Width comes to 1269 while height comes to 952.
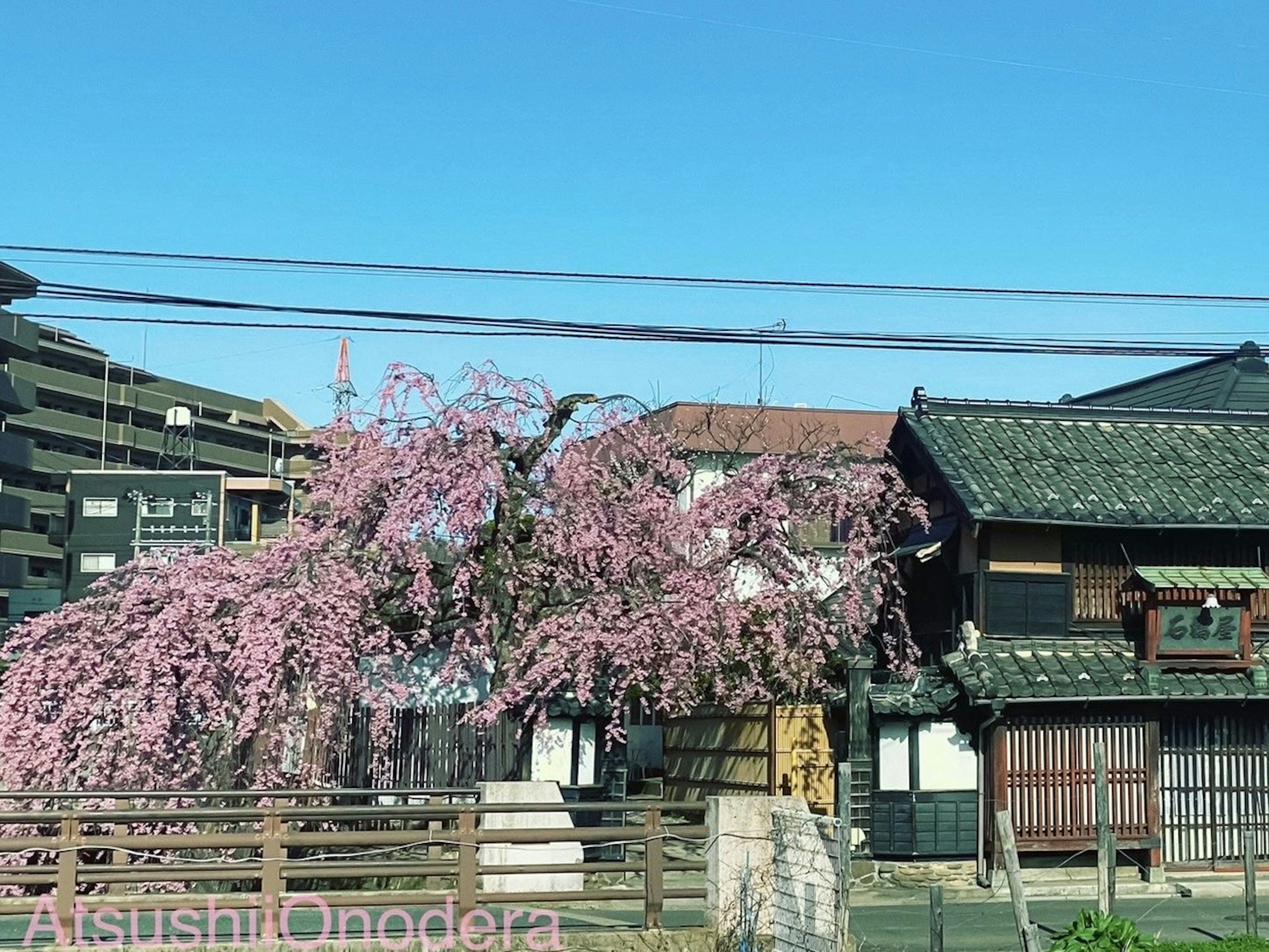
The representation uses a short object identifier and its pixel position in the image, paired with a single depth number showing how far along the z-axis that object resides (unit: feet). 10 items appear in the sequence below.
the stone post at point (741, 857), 44.47
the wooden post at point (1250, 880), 51.90
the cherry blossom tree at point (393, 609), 61.82
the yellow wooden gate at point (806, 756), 74.64
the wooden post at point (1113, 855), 53.36
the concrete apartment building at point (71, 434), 204.44
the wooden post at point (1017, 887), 37.78
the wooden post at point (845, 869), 37.35
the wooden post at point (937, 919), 41.60
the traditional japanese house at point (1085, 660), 68.64
